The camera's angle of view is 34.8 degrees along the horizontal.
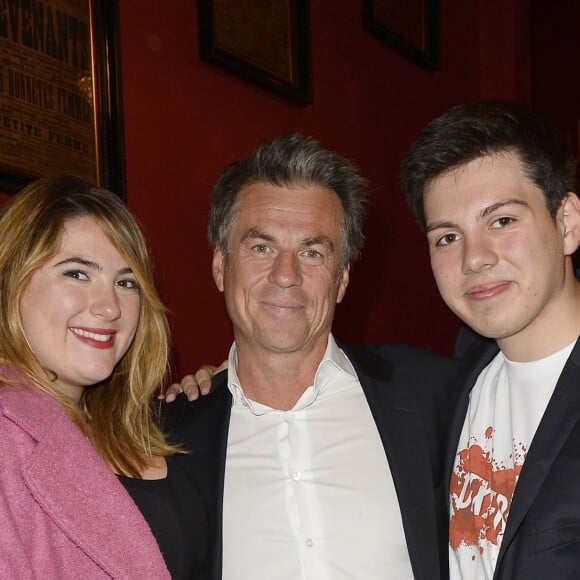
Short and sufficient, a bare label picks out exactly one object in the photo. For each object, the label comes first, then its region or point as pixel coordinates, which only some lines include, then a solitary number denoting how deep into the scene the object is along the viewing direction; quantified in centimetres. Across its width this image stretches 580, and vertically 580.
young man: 177
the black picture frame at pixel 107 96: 252
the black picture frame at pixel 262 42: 295
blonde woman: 170
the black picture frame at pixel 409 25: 396
